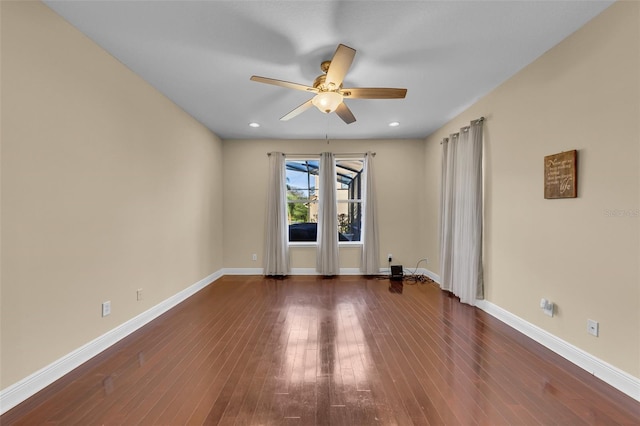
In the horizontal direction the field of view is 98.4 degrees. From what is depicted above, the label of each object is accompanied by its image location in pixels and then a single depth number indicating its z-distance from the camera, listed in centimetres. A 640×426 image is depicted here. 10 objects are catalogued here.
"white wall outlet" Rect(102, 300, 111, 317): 242
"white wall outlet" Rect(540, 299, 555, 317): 244
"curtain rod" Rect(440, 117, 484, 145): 341
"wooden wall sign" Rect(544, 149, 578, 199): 222
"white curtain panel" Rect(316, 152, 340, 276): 520
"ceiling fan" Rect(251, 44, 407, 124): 230
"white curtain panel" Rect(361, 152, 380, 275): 523
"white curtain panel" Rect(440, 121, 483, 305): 344
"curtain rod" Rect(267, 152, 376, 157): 534
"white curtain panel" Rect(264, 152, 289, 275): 518
